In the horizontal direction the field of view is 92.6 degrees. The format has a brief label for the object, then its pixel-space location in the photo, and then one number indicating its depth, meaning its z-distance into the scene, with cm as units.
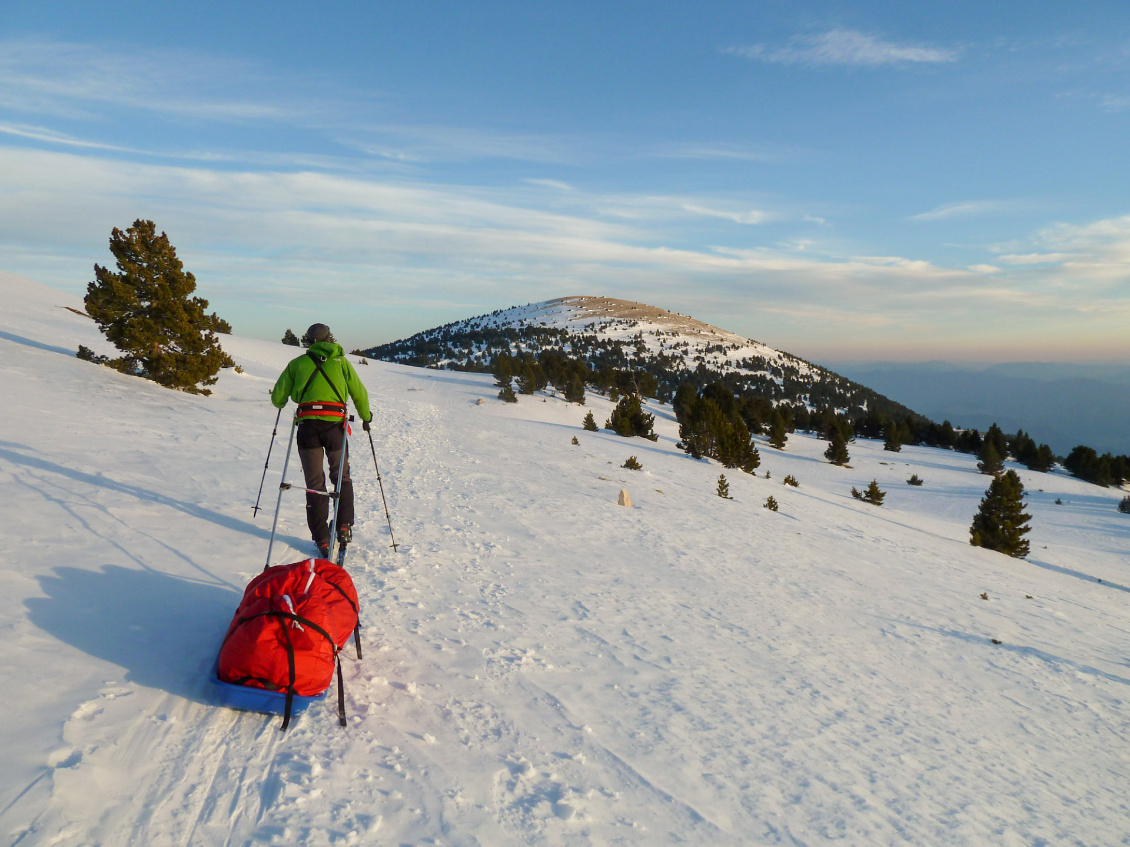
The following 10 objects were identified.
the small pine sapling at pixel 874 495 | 2662
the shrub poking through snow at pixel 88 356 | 1676
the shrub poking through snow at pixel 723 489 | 1743
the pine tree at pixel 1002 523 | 2017
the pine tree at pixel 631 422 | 3148
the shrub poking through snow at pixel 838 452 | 3866
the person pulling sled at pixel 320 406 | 599
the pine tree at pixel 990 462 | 4132
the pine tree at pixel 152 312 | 1498
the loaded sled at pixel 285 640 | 344
